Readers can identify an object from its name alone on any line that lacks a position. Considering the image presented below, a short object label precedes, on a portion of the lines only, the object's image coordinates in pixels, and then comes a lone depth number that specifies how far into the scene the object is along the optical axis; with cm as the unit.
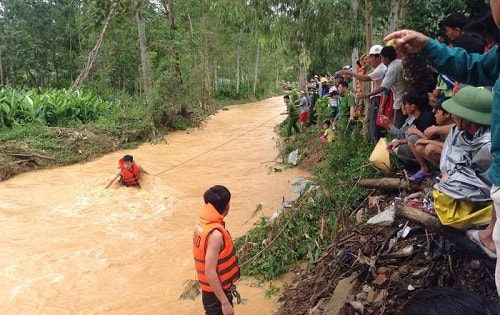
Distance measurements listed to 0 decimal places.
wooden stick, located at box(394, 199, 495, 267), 245
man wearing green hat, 255
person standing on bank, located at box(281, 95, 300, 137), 1267
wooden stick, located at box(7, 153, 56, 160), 1041
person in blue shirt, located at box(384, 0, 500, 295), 188
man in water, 815
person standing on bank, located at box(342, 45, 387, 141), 539
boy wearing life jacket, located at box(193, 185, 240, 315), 286
